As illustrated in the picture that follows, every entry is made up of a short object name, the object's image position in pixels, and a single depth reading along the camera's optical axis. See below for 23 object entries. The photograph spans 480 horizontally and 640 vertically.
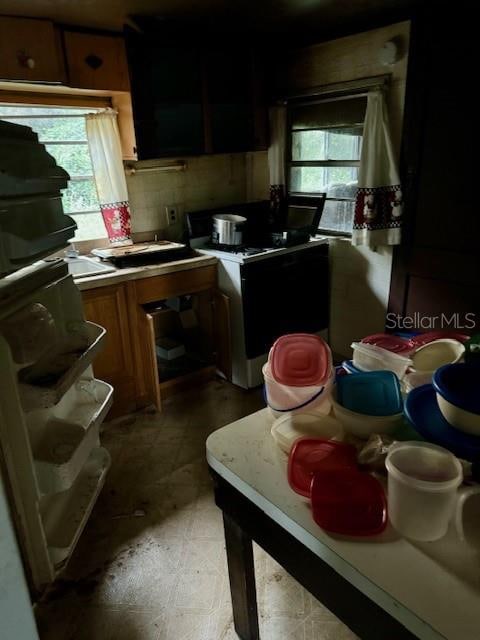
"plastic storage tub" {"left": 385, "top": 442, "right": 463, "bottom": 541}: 0.76
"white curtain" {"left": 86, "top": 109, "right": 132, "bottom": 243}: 2.69
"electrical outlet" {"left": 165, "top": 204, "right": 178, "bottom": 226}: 3.19
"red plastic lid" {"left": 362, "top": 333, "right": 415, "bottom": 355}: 1.31
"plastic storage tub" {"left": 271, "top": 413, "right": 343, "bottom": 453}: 1.02
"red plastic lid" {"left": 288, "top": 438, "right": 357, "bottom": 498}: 0.92
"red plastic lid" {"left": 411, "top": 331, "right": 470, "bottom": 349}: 1.28
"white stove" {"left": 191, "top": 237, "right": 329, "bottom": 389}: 2.77
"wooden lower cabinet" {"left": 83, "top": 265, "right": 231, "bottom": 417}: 2.51
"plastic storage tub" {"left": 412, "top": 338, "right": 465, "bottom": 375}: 1.17
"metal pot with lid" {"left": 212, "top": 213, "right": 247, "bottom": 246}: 2.92
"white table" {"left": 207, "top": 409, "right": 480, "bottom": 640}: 0.68
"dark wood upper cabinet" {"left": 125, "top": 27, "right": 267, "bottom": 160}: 2.56
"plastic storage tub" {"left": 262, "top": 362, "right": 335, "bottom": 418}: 1.07
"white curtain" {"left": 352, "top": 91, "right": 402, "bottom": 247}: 2.65
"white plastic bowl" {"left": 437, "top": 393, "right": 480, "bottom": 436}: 0.85
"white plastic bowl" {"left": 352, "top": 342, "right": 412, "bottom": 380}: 1.21
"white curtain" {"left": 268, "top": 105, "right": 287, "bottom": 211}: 3.19
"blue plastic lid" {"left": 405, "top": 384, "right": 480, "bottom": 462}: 0.86
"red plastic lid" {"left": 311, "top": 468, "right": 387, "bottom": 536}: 0.81
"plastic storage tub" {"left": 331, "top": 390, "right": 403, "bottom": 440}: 0.99
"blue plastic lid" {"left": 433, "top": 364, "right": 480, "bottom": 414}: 0.85
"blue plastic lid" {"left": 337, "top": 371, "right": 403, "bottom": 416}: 1.03
